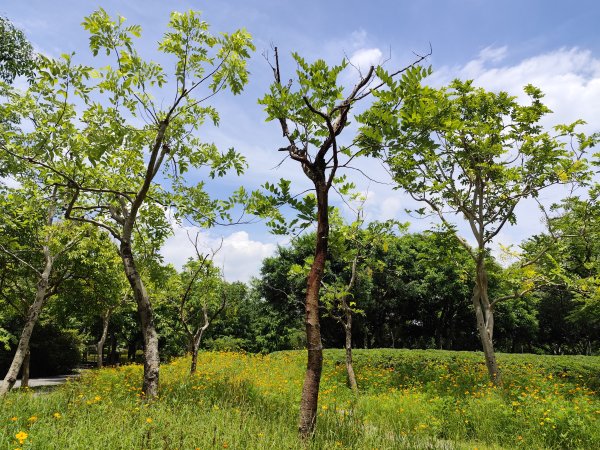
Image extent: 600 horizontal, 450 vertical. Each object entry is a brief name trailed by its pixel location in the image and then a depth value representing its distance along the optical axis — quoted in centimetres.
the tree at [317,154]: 432
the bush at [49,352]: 2431
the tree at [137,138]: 587
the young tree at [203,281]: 1185
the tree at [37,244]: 916
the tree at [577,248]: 985
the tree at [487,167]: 1019
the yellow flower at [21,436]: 340
